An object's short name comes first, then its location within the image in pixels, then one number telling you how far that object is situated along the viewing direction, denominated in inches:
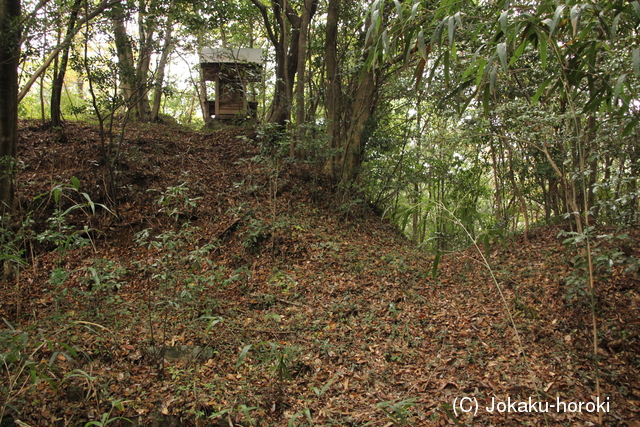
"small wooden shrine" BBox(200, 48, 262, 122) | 366.0
